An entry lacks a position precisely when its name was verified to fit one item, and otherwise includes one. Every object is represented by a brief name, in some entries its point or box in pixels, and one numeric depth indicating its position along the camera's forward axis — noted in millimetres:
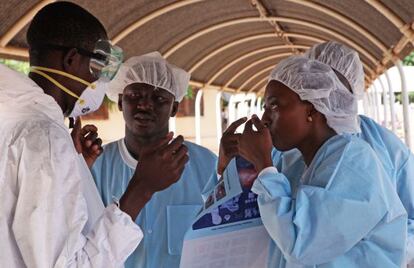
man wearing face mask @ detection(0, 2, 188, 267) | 1441
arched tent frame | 3992
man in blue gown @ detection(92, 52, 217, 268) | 2518
